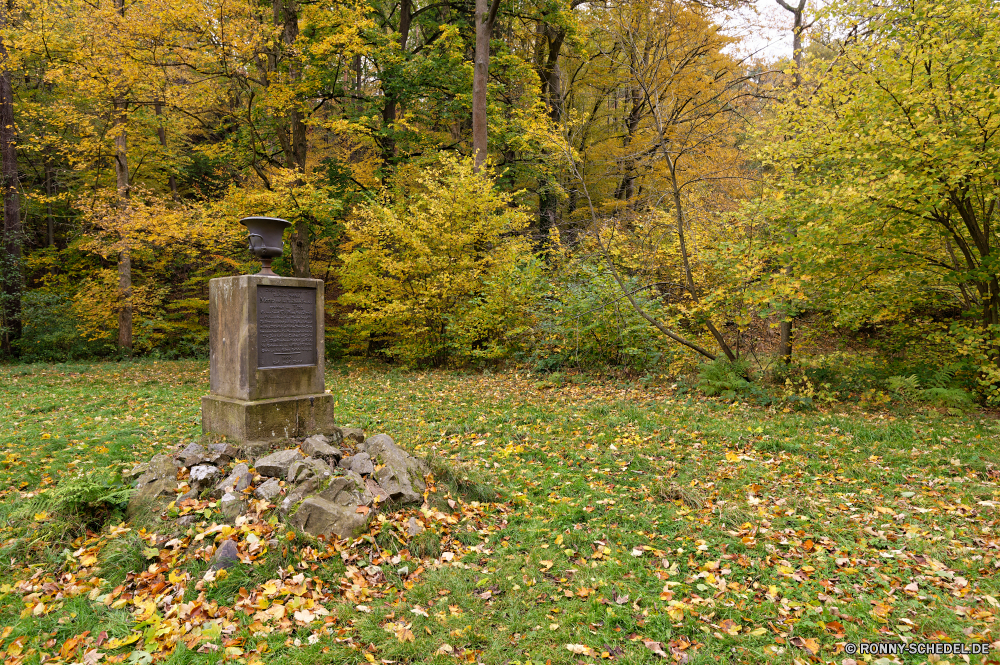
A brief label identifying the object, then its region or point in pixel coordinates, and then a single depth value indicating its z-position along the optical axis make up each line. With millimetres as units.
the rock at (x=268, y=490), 4090
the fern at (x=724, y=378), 8156
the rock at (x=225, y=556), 3451
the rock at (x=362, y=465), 4617
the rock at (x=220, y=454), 4633
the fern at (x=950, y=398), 6816
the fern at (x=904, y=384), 7211
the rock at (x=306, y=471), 4227
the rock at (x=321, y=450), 4762
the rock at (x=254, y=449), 4902
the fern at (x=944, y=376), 7316
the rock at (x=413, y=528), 4016
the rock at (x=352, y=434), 5579
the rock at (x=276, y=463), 4375
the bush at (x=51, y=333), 14398
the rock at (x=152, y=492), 4027
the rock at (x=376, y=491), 4234
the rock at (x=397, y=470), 4387
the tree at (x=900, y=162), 6172
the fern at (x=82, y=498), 3832
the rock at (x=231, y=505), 3900
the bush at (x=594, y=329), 9969
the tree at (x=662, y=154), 9008
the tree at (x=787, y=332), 8078
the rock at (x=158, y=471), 4184
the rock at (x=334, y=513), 3852
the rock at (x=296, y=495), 3939
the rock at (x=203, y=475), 4250
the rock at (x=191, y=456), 4551
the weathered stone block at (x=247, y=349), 5172
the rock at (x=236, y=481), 4172
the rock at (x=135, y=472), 4328
